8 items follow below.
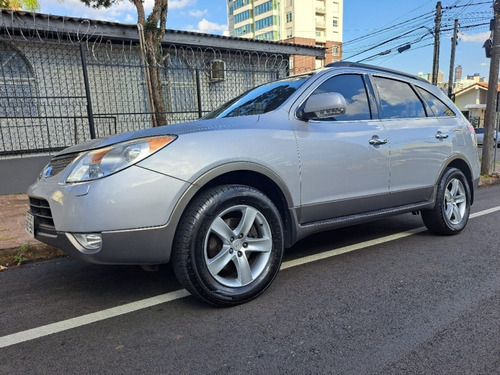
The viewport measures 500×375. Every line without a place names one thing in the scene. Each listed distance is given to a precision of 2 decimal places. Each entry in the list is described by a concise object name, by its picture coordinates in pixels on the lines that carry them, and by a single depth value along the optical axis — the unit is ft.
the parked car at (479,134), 72.83
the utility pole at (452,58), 73.29
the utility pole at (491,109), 28.78
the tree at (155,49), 26.27
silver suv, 7.77
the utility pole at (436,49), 66.49
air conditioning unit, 35.95
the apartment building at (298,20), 218.38
